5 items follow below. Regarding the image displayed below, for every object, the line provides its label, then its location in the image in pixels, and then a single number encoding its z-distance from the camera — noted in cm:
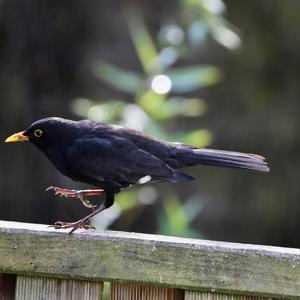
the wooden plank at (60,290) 435
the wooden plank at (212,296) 428
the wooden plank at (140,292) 436
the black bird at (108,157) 707
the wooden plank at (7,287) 445
